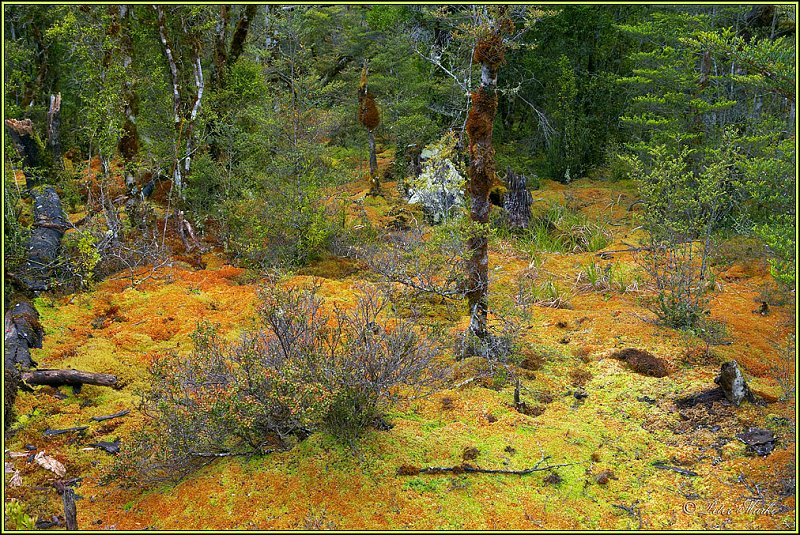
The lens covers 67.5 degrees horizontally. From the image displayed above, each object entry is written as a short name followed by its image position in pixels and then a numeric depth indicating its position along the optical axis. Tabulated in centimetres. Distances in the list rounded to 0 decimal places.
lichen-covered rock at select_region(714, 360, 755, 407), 497
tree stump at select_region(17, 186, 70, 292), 794
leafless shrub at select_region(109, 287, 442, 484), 399
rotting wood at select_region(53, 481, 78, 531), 347
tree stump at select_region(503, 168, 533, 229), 1243
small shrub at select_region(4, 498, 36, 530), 321
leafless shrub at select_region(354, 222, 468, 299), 589
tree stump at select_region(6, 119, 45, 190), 1129
